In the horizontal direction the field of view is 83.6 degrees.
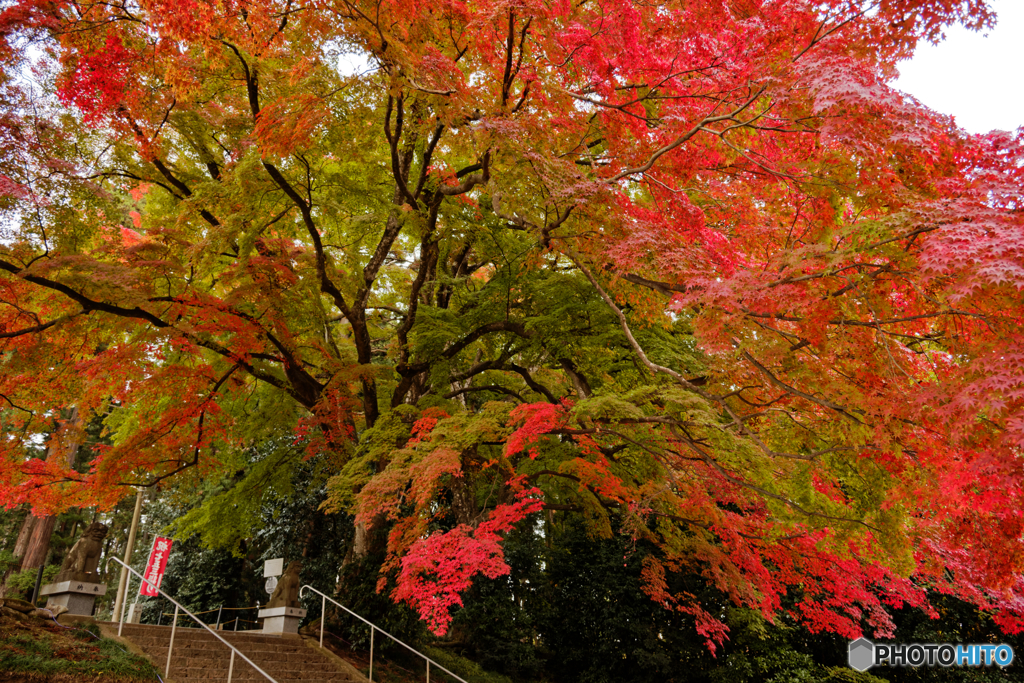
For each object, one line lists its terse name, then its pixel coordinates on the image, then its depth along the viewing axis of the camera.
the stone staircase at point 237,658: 7.28
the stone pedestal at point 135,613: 16.16
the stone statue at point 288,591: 9.77
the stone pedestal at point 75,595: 7.59
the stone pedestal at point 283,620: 9.55
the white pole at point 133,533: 14.41
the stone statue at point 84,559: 7.72
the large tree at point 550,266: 4.58
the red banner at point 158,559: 13.14
